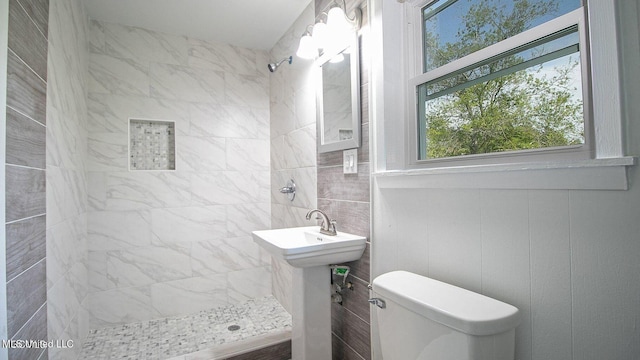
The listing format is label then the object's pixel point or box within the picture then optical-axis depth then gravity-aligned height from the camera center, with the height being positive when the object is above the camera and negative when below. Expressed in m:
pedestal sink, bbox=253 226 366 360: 1.36 -0.55
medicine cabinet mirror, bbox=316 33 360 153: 1.48 +0.51
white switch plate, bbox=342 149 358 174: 1.49 +0.13
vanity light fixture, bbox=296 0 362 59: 1.50 +0.87
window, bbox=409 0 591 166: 0.82 +0.36
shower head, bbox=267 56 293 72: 2.18 +0.96
